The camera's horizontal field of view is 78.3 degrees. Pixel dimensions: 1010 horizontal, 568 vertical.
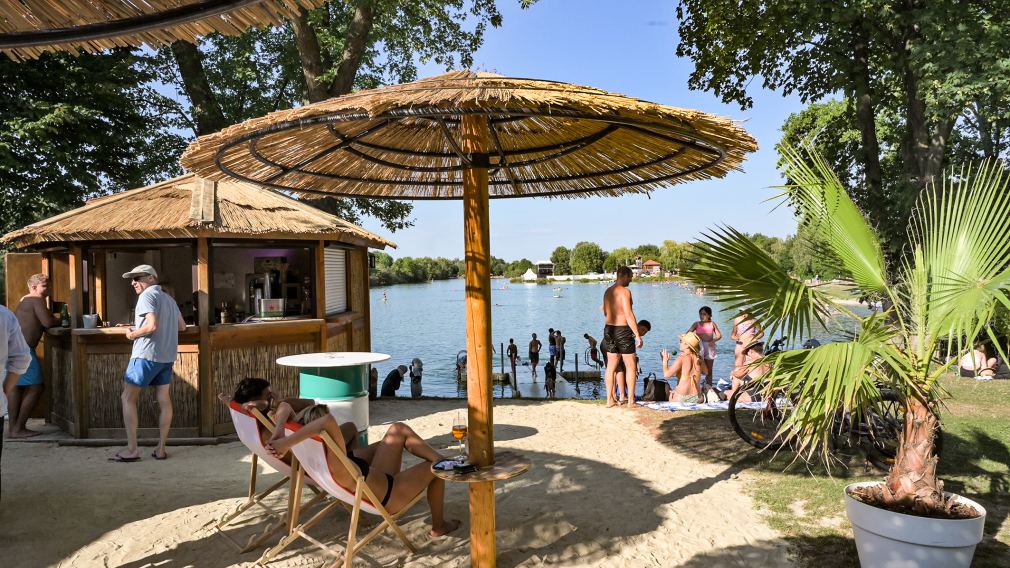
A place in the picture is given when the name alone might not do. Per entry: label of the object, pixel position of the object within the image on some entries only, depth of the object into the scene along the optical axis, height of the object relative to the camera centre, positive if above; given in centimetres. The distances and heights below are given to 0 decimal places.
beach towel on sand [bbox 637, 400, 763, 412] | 786 -161
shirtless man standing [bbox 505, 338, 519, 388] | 1935 -222
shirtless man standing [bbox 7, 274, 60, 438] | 709 -49
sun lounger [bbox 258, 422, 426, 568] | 329 -112
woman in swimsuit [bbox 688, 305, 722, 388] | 929 -82
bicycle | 513 -143
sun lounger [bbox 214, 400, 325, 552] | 370 -104
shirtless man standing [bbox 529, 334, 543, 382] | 2106 -234
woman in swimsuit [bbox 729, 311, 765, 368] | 789 -74
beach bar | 673 -5
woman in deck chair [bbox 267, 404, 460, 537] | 332 -106
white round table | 493 -77
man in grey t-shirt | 571 -55
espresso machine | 816 +3
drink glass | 359 -83
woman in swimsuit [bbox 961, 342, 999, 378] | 1179 -177
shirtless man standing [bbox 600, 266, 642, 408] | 759 -55
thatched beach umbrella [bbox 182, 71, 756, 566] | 279 +82
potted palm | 295 -23
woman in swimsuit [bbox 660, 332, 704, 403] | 849 -121
